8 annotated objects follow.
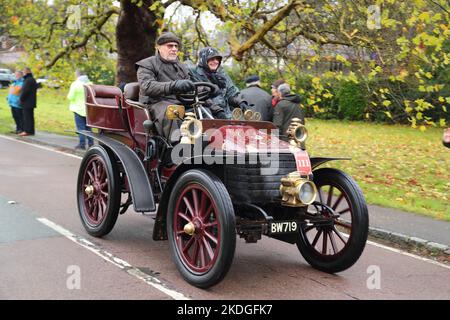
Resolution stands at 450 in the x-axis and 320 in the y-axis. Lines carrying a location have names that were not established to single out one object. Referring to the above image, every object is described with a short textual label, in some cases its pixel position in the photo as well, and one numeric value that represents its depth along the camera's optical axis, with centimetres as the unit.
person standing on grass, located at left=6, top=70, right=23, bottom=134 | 1725
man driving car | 564
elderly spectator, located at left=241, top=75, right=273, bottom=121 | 1034
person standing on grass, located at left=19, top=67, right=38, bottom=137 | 1669
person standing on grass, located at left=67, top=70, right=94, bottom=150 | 1454
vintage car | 484
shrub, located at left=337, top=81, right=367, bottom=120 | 2712
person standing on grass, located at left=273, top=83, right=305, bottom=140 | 1042
